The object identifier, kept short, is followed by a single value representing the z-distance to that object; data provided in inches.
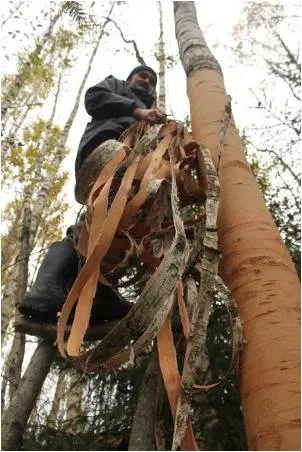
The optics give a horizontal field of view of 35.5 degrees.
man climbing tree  86.8
